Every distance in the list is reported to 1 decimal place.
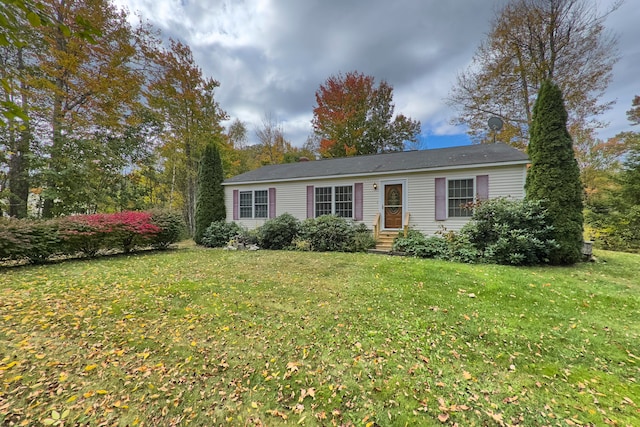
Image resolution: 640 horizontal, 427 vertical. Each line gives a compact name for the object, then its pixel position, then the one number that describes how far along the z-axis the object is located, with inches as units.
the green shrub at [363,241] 372.2
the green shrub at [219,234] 455.8
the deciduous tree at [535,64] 495.8
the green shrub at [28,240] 246.1
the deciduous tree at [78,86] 415.5
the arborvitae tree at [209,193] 490.9
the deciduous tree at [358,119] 924.0
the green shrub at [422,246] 315.3
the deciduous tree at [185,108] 611.1
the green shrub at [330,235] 378.0
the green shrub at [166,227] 381.1
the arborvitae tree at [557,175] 270.9
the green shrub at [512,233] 272.1
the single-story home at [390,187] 352.5
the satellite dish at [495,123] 442.6
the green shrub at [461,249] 289.1
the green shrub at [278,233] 413.1
